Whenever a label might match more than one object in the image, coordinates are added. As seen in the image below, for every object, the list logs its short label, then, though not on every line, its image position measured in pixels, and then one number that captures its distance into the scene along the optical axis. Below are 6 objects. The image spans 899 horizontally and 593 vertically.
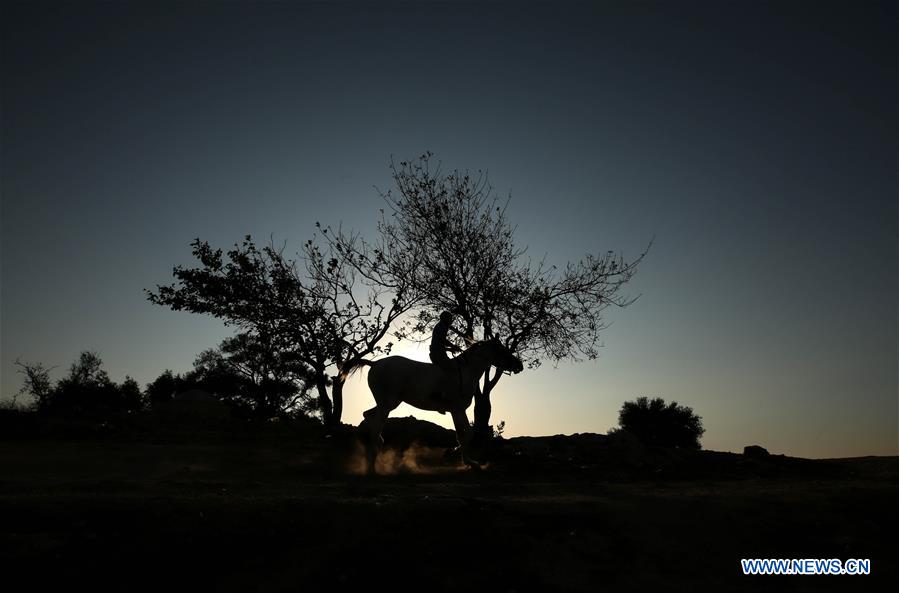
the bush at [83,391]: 40.91
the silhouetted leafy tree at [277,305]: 21.06
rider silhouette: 13.45
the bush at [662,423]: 34.06
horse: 12.80
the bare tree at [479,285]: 16.42
